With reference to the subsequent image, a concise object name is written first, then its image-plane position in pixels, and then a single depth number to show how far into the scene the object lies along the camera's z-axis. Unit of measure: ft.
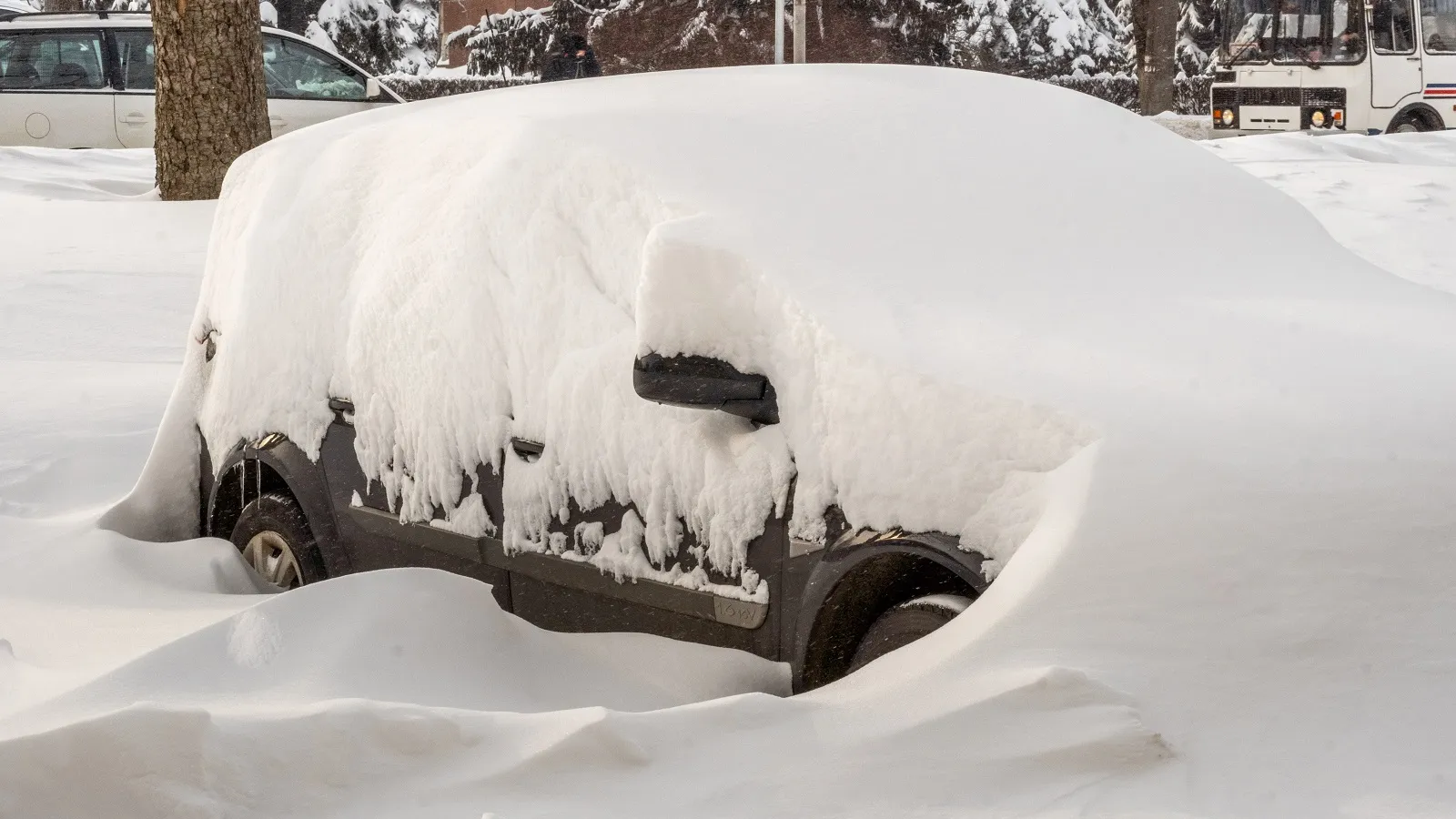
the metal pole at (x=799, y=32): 77.46
